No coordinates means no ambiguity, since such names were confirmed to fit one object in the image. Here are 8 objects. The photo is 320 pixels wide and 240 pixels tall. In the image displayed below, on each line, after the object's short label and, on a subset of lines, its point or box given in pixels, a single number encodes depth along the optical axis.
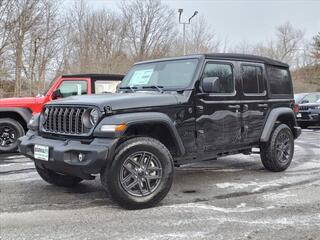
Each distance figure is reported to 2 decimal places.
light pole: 29.83
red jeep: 9.96
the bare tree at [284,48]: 55.75
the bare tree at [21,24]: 25.76
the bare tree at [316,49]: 45.41
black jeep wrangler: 5.14
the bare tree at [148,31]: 40.91
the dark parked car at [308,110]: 17.19
